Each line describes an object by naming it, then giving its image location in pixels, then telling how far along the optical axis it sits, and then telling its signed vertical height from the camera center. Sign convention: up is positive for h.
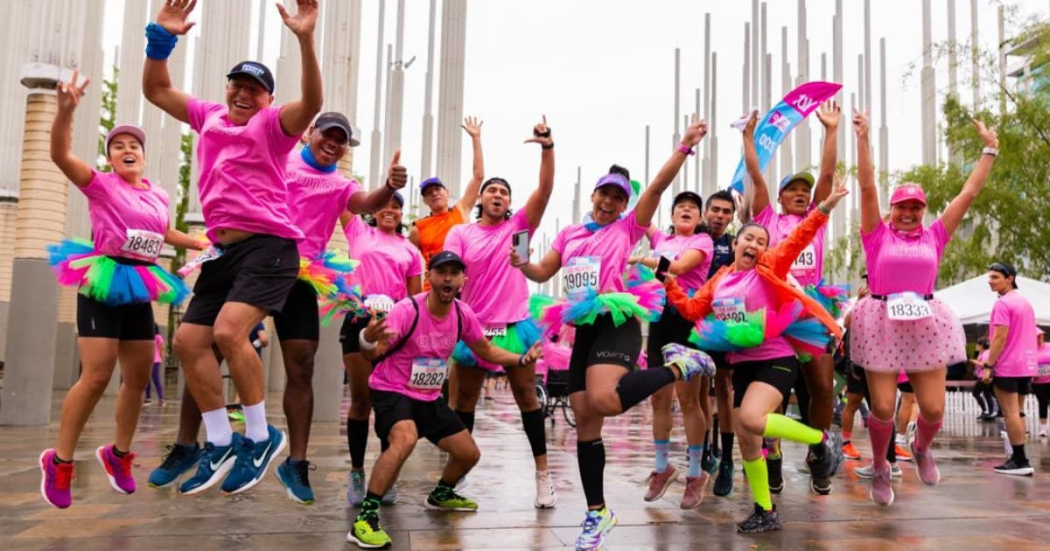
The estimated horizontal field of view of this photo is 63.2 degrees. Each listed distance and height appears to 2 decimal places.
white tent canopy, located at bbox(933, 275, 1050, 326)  15.49 +1.00
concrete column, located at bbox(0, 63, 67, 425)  10.45 +0.45
